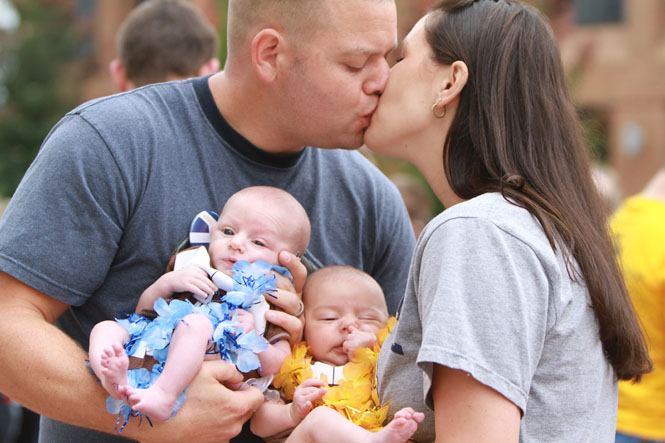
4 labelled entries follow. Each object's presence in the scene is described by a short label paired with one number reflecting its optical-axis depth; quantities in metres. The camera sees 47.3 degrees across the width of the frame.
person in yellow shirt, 3.77
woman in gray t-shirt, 1.69
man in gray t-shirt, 2.16
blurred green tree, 15.63
